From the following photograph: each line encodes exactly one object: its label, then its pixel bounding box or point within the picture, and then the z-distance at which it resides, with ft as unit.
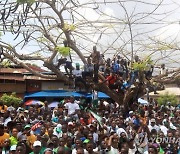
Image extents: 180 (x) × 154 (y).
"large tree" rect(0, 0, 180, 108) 40.52
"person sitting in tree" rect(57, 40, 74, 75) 40.22
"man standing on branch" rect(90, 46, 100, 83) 41.53
